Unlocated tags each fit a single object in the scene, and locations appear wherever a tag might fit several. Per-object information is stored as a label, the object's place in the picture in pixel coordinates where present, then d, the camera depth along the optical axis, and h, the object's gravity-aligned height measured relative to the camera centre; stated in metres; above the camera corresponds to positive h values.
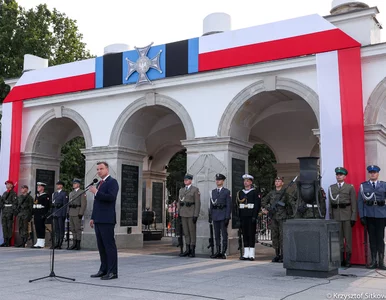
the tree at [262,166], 26.80 +2.97
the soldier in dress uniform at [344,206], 8.68 +0.22
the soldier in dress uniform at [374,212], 8.38 +0.11
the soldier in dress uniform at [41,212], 12.80 +0.17
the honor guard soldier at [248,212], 9.73 +0.12
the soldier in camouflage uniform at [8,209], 13.19 +0.25
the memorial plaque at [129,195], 12.61 +0.61
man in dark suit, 6.78 -0.02
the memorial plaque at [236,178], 10.93 +0.92
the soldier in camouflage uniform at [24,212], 13.06 +0.17
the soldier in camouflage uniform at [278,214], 9.52 +0.08
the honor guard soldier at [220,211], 10.04 +0.15
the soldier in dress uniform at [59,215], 12.30 +0.07
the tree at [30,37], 21.52 +8.42
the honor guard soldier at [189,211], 10.40 +0.16
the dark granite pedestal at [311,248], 7.00 -0.43
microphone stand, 6.66 -0.78
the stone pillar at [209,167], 10.77 +1.13
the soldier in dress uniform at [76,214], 12.11 +0.11
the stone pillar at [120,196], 12.41 +0.57
